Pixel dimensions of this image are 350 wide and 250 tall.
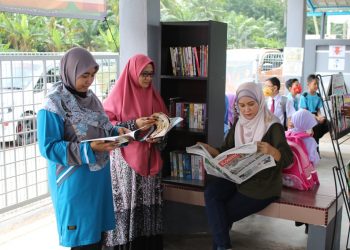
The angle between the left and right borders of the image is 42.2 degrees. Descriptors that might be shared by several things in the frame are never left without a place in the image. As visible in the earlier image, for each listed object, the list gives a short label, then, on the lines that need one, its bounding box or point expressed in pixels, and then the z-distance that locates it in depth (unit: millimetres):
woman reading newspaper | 2865
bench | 2834
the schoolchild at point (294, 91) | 6266
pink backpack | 3096
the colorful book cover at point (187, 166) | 3414
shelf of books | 3289
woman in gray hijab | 2119
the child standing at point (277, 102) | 5535
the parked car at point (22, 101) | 3562
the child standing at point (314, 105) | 6133
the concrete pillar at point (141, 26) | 3383
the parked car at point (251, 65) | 9227
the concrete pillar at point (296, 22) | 7655
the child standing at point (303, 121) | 4074
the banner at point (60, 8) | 3078
